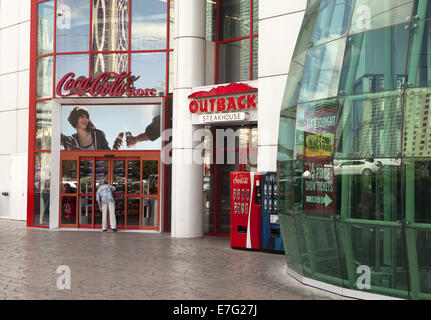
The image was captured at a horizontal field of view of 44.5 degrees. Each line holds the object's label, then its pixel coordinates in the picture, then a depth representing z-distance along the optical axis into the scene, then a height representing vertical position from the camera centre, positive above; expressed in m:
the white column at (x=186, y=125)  15.34 +1.23
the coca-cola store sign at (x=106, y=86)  16.75 +2.56
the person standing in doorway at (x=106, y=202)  16.59 -1.13
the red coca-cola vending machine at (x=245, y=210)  12.50 -1.03
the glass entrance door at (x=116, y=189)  16.91 -0.74
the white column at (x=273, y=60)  12.20 +2.54
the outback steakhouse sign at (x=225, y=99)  14.07 +1.88
